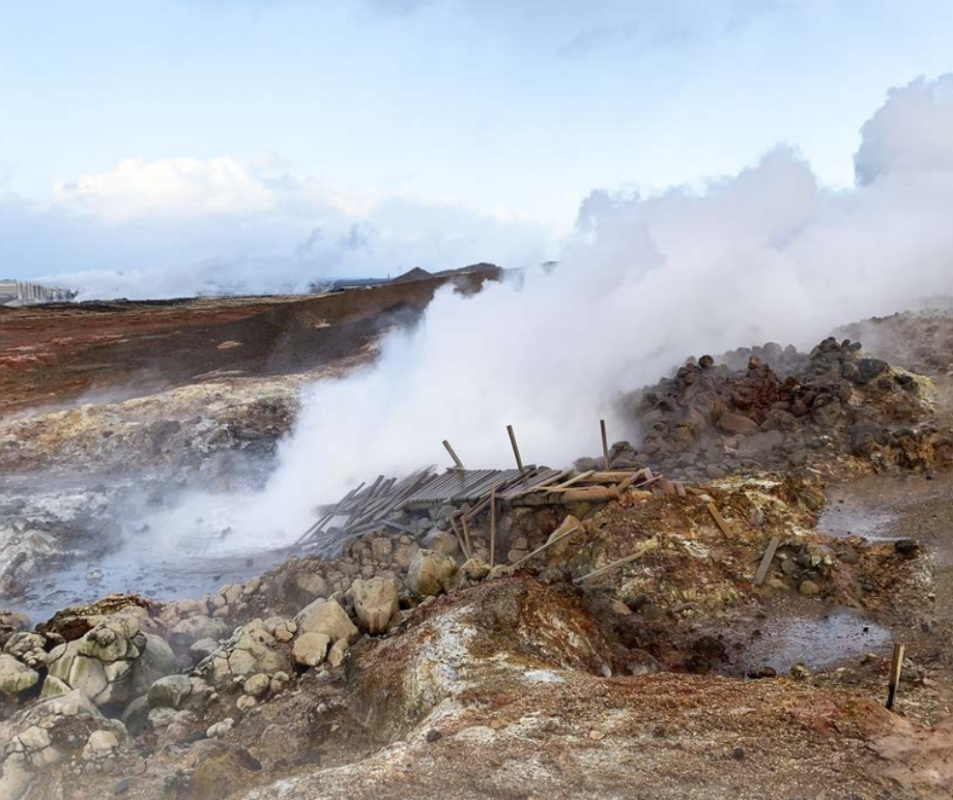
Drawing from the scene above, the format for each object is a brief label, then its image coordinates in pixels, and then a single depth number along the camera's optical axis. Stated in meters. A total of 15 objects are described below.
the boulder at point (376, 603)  6.14
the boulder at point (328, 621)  6.03
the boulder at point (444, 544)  7.78
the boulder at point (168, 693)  5.46
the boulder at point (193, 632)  6.63
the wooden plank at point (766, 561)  6.91
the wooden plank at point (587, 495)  7.89
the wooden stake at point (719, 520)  7.57
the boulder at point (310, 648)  5.79
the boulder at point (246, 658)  5.70
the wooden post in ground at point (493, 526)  7.63
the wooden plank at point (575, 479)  8.11
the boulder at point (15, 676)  5.43
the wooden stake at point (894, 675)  4.23
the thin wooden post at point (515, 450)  8.39
